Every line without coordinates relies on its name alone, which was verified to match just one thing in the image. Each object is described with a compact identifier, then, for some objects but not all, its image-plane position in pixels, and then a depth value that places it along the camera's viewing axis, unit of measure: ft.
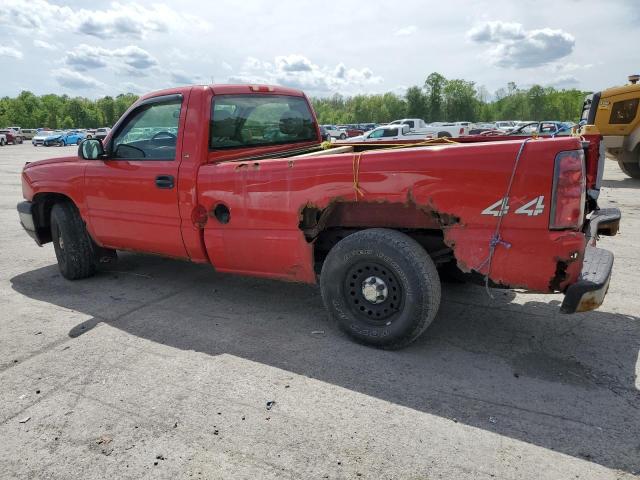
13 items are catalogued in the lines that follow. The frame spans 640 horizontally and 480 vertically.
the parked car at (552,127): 85.77
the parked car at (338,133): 136.15
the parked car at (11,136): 157.69
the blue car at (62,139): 152.35
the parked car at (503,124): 156.80
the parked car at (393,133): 90.48
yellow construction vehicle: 42.60
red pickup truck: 10.05
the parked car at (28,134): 199.82
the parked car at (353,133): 145.59
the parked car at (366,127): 197.32
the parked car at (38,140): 151.84
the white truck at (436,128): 96.22
